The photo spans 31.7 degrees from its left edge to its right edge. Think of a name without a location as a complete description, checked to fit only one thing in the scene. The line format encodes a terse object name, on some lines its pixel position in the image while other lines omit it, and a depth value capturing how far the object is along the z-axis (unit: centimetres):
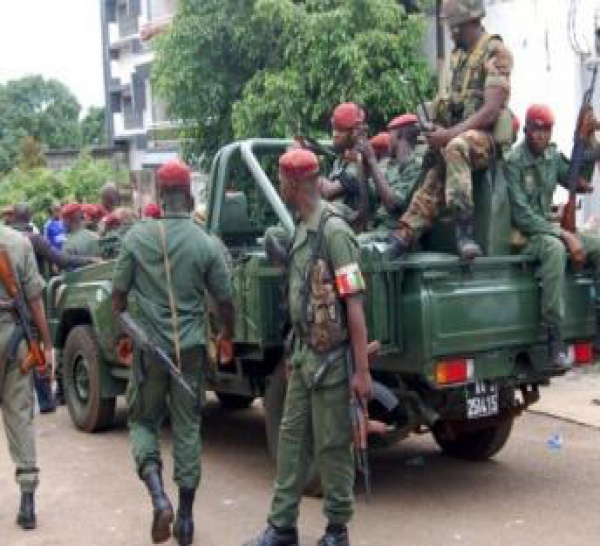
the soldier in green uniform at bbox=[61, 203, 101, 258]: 934
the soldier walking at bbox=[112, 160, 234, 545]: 520
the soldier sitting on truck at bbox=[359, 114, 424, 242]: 604
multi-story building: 2816
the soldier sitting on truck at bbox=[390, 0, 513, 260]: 566
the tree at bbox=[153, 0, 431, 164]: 1430
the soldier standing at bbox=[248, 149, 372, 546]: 457
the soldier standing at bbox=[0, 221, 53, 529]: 559
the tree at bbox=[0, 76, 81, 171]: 5478
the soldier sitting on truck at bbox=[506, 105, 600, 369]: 568
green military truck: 537
